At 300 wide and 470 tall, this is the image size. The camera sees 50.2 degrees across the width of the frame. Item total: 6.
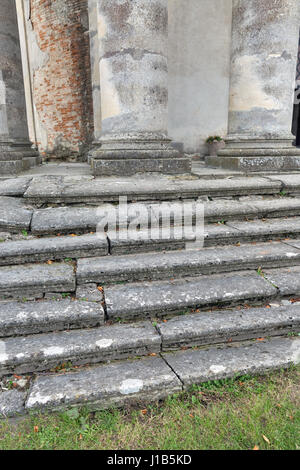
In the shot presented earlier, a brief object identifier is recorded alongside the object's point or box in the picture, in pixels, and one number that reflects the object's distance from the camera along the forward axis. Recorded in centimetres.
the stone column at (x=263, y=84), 411
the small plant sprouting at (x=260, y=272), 255
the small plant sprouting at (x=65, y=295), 225
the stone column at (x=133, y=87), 391
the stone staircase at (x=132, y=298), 180
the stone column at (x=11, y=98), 445
